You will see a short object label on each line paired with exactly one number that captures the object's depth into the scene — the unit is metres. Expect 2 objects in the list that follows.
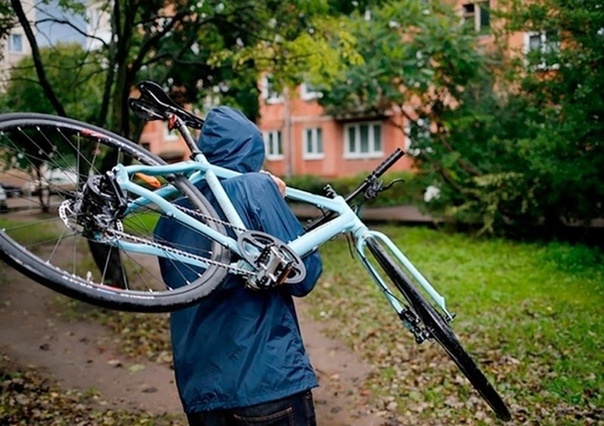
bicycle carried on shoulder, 2.44
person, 2.63
